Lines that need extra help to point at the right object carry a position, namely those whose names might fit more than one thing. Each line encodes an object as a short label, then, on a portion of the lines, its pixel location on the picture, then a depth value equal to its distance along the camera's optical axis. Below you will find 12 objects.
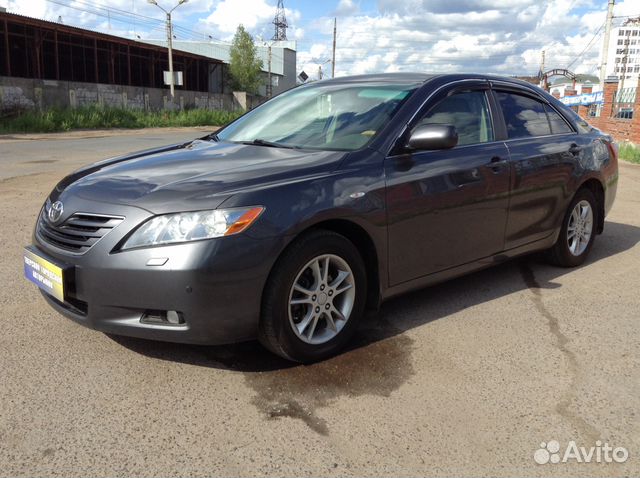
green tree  60.28
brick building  20.83
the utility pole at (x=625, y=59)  50.62
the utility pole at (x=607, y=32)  33.00
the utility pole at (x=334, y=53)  59.45
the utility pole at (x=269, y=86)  66.14
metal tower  108.06
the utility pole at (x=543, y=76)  56.40
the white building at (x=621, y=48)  128.15
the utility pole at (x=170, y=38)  38.03
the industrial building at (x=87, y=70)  33.31
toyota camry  2.90
